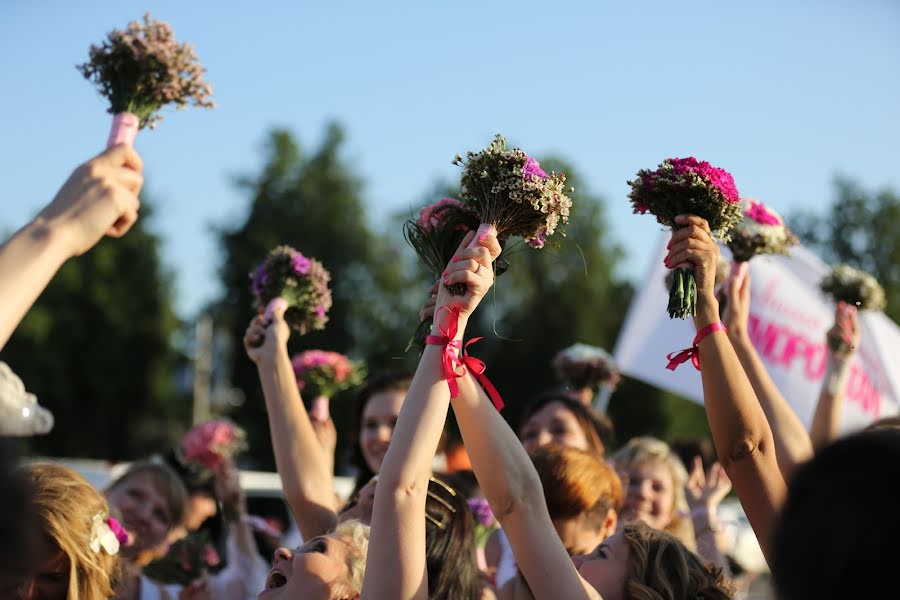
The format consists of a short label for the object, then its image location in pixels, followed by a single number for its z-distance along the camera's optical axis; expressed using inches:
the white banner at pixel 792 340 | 356.5
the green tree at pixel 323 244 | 1934.1
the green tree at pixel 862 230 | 1900.8
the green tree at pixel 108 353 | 1959.9
